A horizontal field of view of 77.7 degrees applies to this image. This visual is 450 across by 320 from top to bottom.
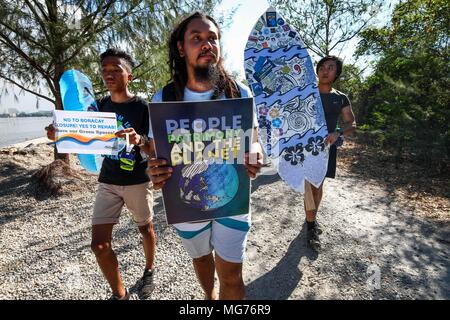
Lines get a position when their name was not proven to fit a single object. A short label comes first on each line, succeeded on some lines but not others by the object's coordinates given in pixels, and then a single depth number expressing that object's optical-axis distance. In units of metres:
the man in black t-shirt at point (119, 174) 1.80
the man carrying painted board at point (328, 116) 2.57
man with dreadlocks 1.37
